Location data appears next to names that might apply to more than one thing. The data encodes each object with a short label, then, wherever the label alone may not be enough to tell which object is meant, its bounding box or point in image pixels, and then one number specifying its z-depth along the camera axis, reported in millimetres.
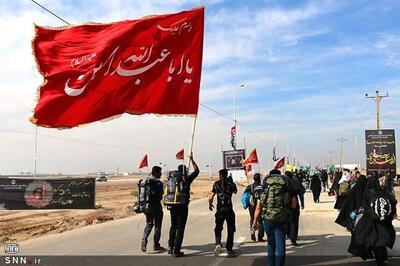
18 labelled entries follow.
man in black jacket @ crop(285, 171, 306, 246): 11642
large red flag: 7812
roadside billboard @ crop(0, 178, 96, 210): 23609
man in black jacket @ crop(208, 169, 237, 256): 10180
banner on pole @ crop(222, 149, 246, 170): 26875
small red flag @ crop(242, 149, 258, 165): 21078
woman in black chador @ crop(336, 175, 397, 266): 8320
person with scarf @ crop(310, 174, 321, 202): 27562
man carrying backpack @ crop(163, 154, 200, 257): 9906
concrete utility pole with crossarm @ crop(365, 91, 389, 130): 55125
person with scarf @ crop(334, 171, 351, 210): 14842
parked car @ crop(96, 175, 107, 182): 123819
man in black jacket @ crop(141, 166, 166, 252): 10703
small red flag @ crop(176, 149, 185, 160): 41638
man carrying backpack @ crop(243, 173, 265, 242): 11805
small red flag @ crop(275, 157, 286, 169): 20255
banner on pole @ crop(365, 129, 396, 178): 32250
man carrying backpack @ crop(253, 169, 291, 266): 8078
